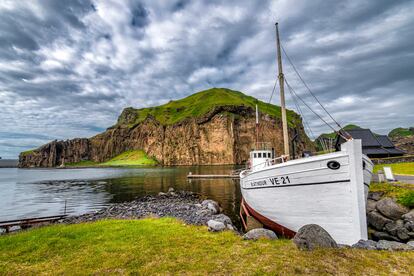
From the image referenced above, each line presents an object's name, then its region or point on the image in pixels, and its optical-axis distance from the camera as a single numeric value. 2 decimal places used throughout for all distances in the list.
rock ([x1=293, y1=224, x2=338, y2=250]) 8.54
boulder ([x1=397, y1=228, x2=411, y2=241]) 12.53
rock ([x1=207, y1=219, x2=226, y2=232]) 12.77
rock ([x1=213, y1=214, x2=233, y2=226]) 16.48
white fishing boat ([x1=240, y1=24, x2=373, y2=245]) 10.49
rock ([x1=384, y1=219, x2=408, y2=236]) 13.09
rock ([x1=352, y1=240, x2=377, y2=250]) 8.81
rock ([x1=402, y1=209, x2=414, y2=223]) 12.96
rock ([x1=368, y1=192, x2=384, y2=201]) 16.53
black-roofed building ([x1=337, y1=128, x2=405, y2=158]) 44.25
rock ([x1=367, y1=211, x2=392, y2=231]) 14.09
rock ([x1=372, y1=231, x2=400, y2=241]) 13.21
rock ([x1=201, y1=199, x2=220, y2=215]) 22.37
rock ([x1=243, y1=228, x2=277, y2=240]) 10.70
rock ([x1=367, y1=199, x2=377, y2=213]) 15.49
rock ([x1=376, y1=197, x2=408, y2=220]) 13.87
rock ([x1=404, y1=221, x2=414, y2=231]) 12.57
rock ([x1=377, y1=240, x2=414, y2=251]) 8.57
